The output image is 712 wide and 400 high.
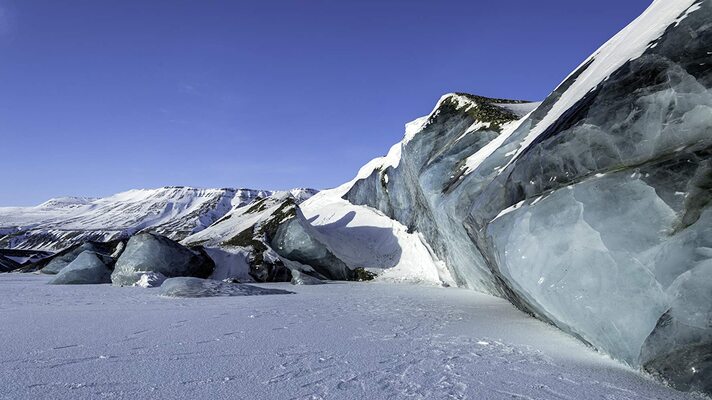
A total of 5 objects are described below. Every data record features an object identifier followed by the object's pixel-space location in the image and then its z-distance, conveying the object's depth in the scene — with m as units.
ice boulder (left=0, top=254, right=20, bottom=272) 24.60
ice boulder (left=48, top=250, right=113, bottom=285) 12.24
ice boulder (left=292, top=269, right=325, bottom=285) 13.19
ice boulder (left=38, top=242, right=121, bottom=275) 17.39
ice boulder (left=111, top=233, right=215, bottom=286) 12.27
